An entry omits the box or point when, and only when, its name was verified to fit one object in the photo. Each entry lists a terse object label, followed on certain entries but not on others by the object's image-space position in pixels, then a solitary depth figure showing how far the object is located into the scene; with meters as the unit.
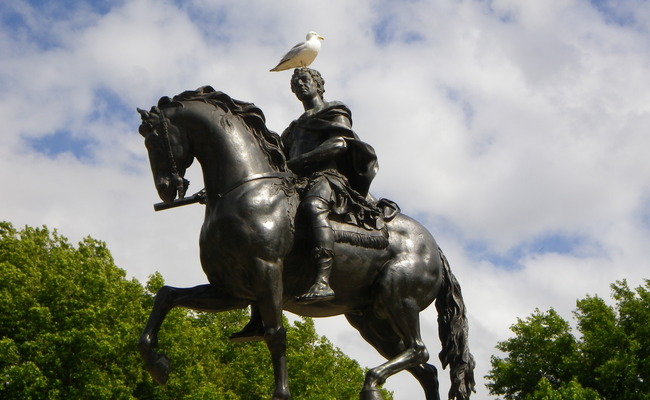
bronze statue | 9.73
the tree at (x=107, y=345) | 28.08
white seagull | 11.73
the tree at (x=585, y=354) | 36.88
